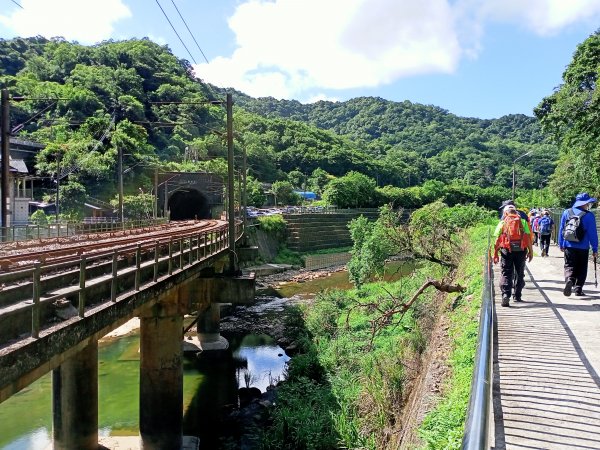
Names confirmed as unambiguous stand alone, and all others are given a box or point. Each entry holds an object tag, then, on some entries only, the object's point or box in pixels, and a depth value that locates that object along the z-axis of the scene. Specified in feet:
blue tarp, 328.66
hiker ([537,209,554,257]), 57.16
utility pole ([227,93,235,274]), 61.34
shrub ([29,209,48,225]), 137.08
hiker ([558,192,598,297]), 30.48
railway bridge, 19.10
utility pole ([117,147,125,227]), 103.20
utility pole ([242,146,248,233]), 111.92
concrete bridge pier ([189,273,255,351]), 54.54
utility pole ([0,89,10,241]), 54.54
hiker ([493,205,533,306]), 29.12
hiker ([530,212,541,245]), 69.69
